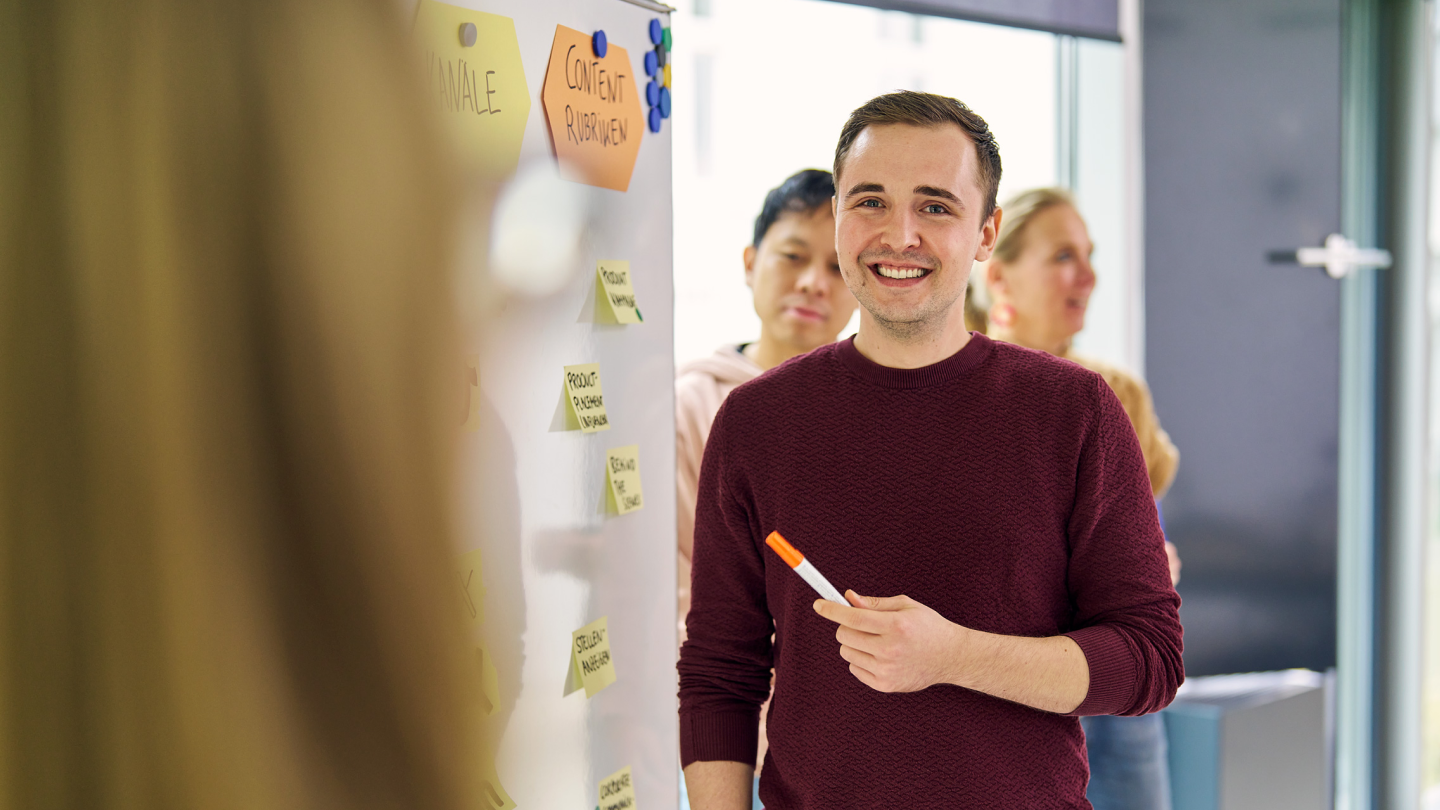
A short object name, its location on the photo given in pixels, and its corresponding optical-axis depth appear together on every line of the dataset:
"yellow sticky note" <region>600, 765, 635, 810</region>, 1.36
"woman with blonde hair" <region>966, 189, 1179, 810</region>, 1.97
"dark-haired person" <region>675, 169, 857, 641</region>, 1.74
